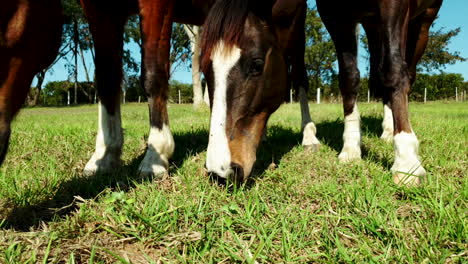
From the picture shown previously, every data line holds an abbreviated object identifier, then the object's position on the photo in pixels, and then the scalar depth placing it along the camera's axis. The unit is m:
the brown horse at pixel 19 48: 1.26
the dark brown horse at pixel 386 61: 2.43
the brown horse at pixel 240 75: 2.16
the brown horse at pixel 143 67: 2.54
